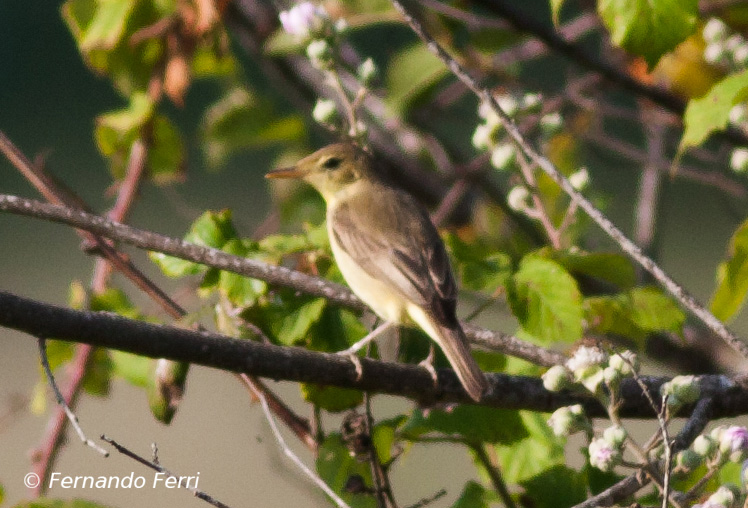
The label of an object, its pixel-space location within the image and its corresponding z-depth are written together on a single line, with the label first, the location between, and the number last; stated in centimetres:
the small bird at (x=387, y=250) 554
